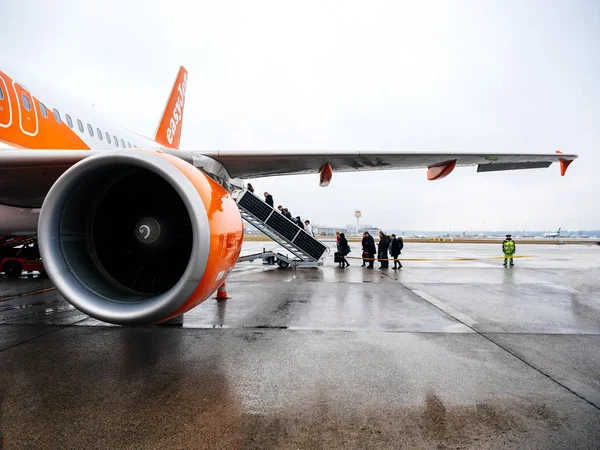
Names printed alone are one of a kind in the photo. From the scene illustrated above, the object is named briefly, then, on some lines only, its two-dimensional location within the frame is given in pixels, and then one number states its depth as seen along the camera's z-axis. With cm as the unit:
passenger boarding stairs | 1207
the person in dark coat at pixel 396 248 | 1300
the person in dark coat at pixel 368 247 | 1395
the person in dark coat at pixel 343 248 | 1359
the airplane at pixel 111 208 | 260
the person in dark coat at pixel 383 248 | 1418
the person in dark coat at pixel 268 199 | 1264
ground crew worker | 1357
